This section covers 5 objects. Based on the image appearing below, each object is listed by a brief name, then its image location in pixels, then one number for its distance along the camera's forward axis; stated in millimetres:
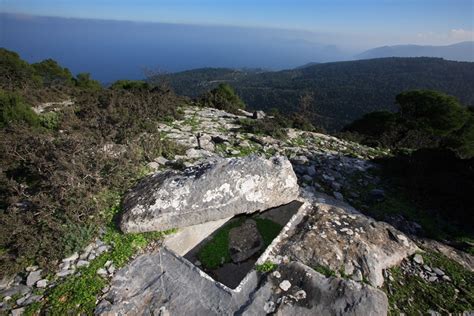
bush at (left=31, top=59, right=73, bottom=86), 33172
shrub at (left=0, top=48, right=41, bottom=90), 20689
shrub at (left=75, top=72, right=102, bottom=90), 32656
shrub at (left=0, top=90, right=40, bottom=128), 11516
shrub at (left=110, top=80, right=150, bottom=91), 25500
